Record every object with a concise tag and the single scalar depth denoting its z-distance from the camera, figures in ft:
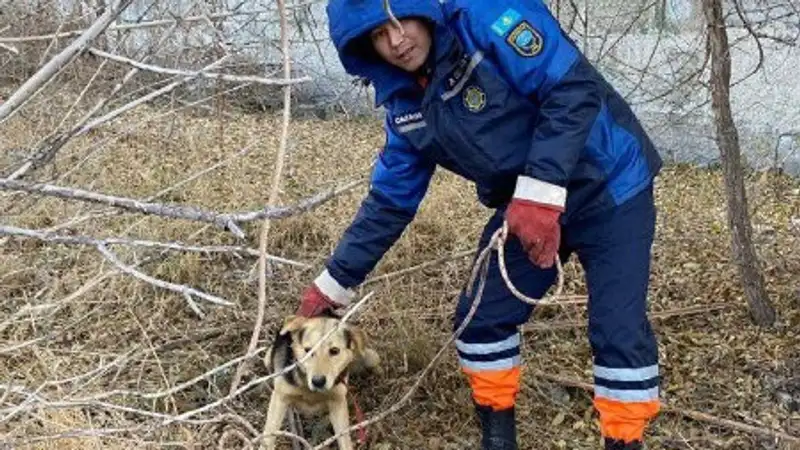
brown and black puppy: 10.27
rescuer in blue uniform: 8.89
